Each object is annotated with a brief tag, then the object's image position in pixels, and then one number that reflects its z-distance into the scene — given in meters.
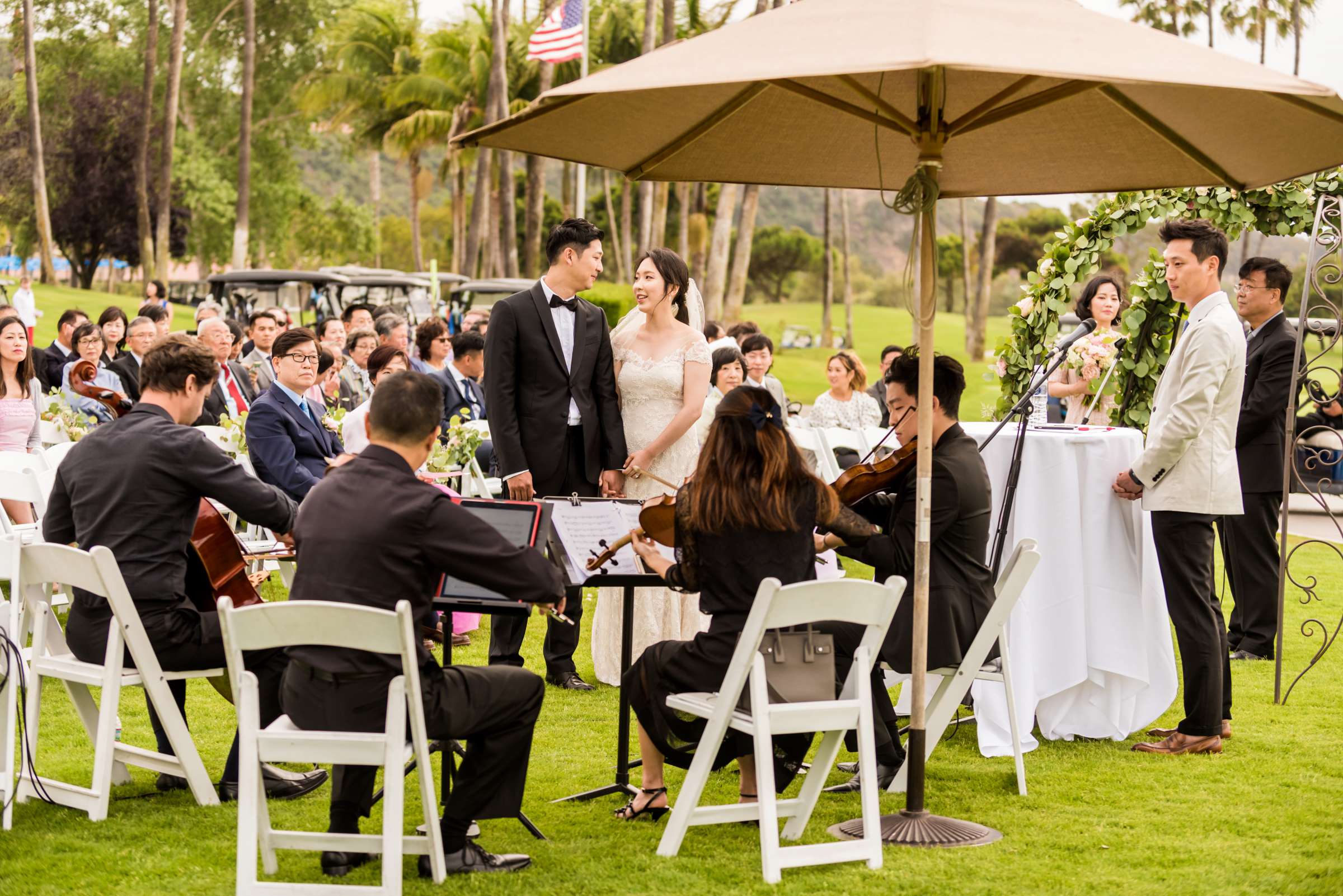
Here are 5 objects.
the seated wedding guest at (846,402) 12.13
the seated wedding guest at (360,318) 12.52
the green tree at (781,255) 84.25
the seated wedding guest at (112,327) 11.77
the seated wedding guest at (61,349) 11.41
